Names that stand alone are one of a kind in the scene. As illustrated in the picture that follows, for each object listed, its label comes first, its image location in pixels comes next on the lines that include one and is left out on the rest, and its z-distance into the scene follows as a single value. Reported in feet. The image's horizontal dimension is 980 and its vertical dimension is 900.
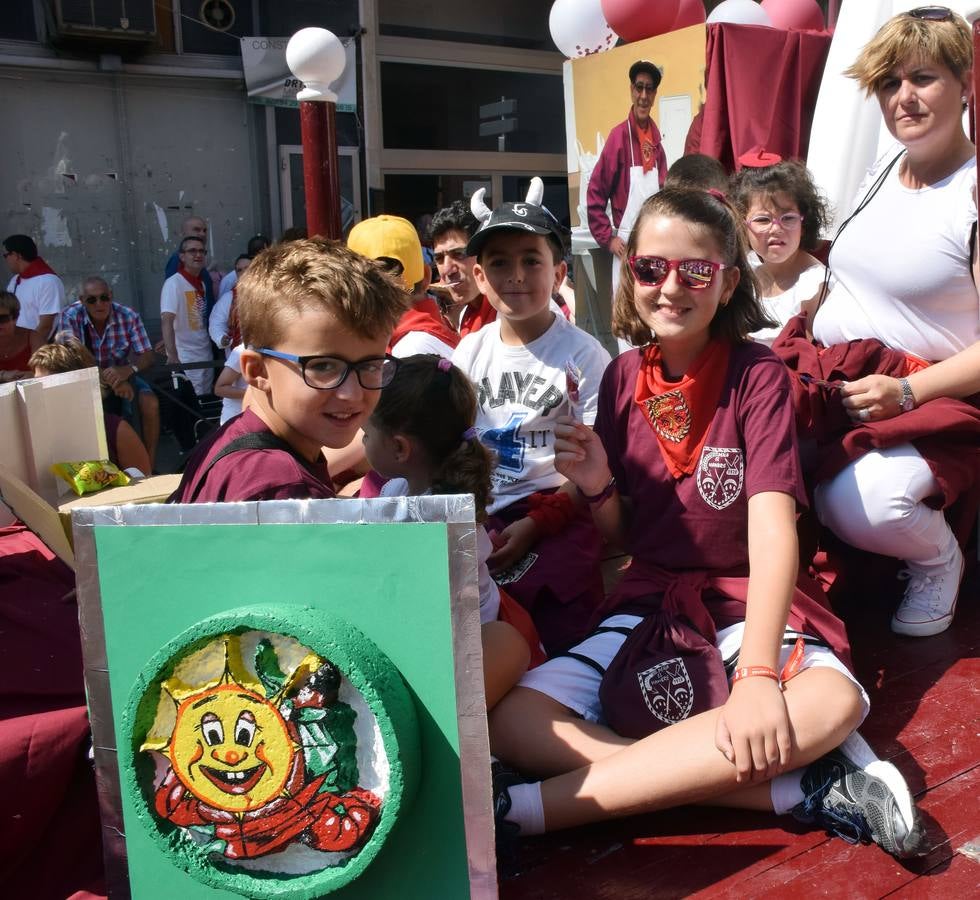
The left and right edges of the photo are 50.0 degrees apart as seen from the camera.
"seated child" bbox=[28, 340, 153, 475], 14.12
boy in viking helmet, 8.48
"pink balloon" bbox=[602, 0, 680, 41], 20.63
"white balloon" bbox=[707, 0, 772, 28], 18.75
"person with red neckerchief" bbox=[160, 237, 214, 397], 28.53
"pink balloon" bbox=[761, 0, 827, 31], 19.38
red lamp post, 13.00
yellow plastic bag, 9.75
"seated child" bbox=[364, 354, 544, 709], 7.23
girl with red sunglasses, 5.98
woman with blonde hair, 8.25
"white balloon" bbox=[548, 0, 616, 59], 22.03
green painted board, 4.73
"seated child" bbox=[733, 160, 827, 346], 10.18
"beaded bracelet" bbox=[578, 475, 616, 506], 7.46
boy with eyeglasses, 5.91
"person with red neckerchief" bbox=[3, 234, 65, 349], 25.23
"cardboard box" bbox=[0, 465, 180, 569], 7.21
